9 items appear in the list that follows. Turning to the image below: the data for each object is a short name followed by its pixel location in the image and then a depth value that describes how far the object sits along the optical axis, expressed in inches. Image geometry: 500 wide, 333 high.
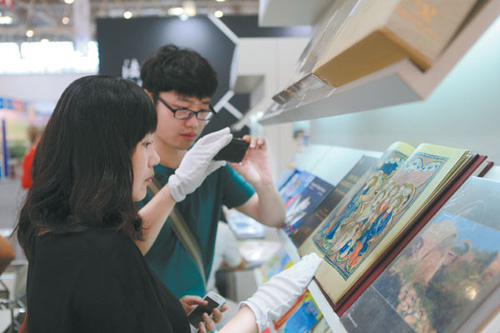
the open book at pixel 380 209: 34.9
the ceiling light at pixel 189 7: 315.6
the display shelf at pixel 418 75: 20.2
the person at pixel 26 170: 207.2
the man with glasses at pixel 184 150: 66.1
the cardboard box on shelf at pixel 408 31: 19.6
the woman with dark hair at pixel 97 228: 34.3
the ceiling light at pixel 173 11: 409.4
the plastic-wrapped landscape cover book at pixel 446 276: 24.5
